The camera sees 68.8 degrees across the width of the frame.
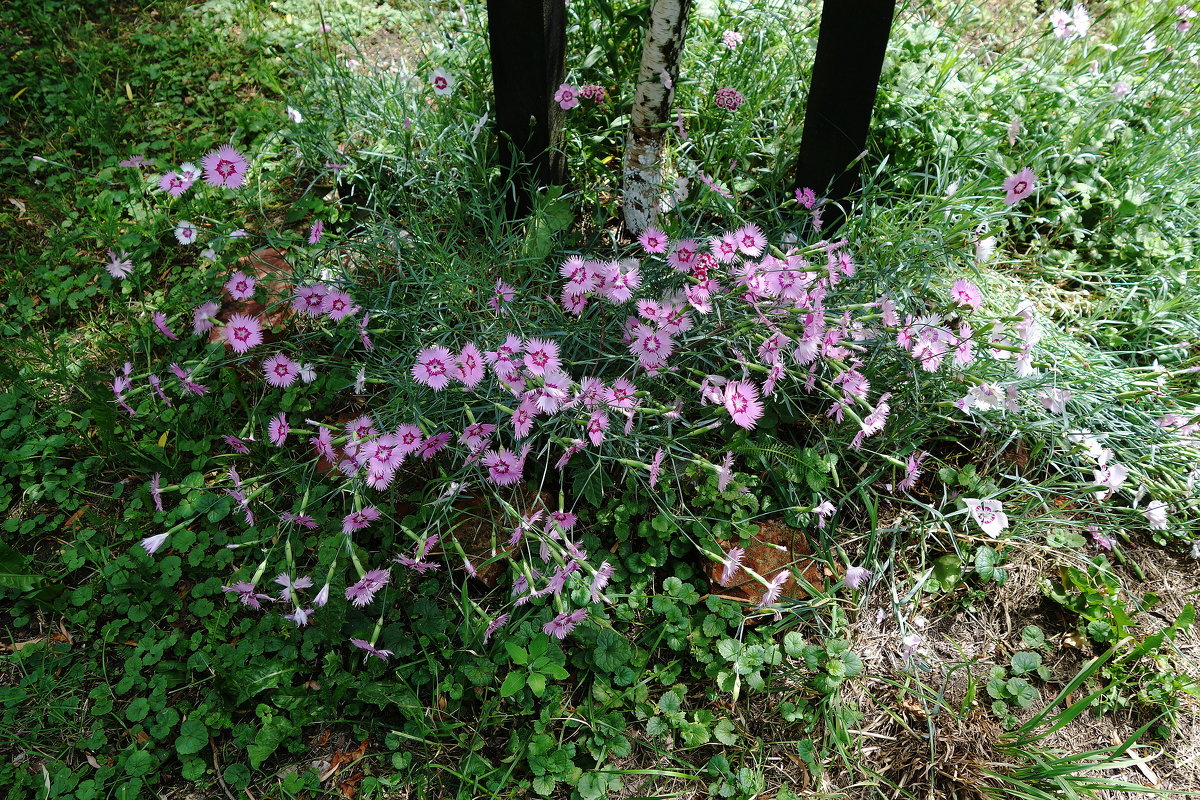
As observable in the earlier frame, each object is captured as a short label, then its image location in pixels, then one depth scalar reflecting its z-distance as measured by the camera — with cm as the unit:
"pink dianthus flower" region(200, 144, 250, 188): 72
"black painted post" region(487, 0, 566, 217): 77
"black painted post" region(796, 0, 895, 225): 71
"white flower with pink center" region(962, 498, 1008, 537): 70
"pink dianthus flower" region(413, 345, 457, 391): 67
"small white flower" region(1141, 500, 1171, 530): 72
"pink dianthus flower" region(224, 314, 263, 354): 73
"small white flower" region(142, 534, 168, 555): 65
